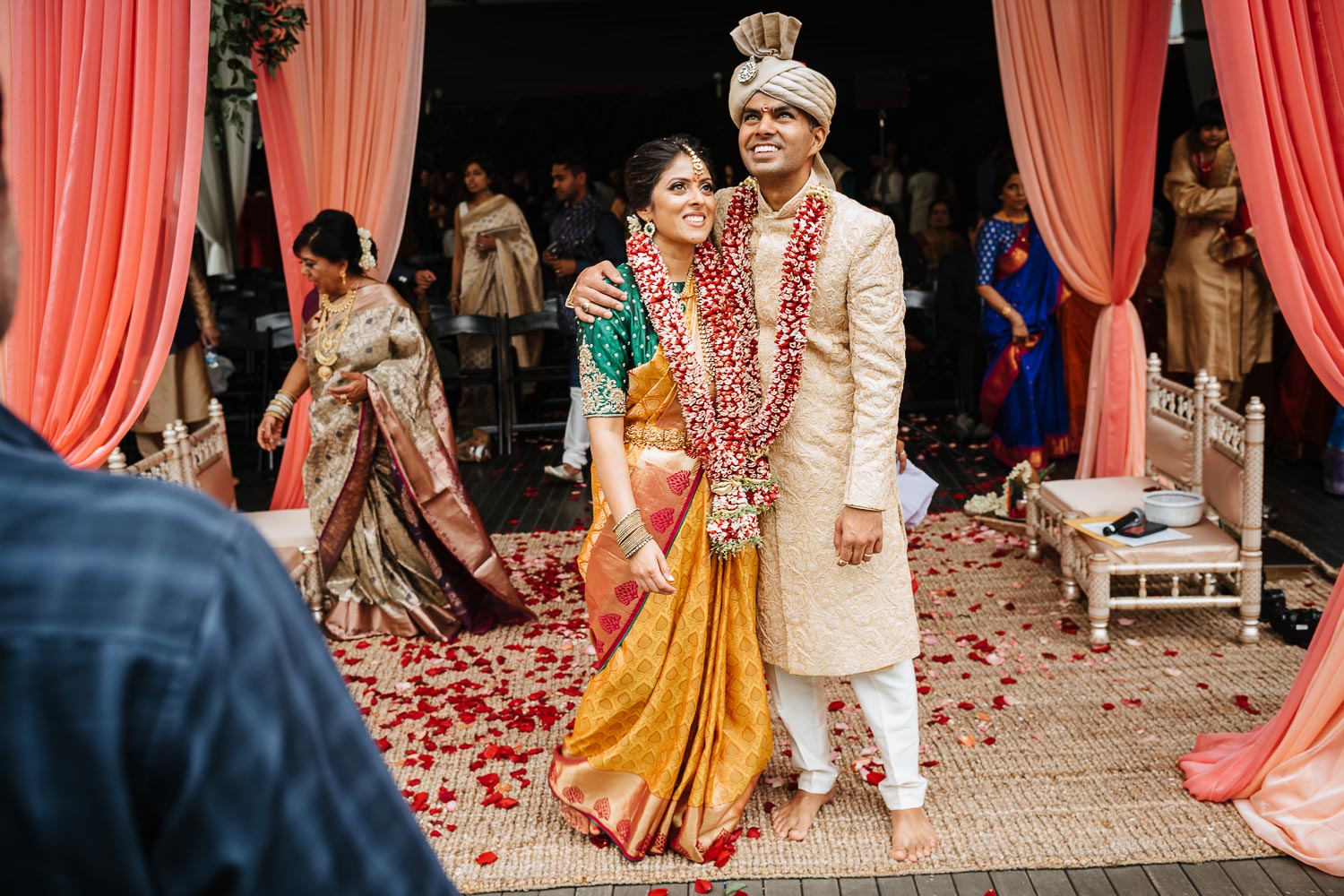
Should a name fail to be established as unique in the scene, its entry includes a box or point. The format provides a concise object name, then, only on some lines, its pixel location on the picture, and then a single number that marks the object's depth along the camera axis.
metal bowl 3.99
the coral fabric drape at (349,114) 4.69
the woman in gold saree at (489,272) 7.57
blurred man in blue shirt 0.62
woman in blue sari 6.15
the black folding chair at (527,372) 7.33
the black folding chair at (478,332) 7.29
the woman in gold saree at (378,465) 4.21
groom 2.55
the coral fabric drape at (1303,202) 2.61
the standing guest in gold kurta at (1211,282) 5.48
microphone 3.97
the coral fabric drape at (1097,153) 4.66
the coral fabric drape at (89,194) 2.88
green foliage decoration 4.50
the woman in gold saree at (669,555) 2.63
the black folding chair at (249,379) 7.31
